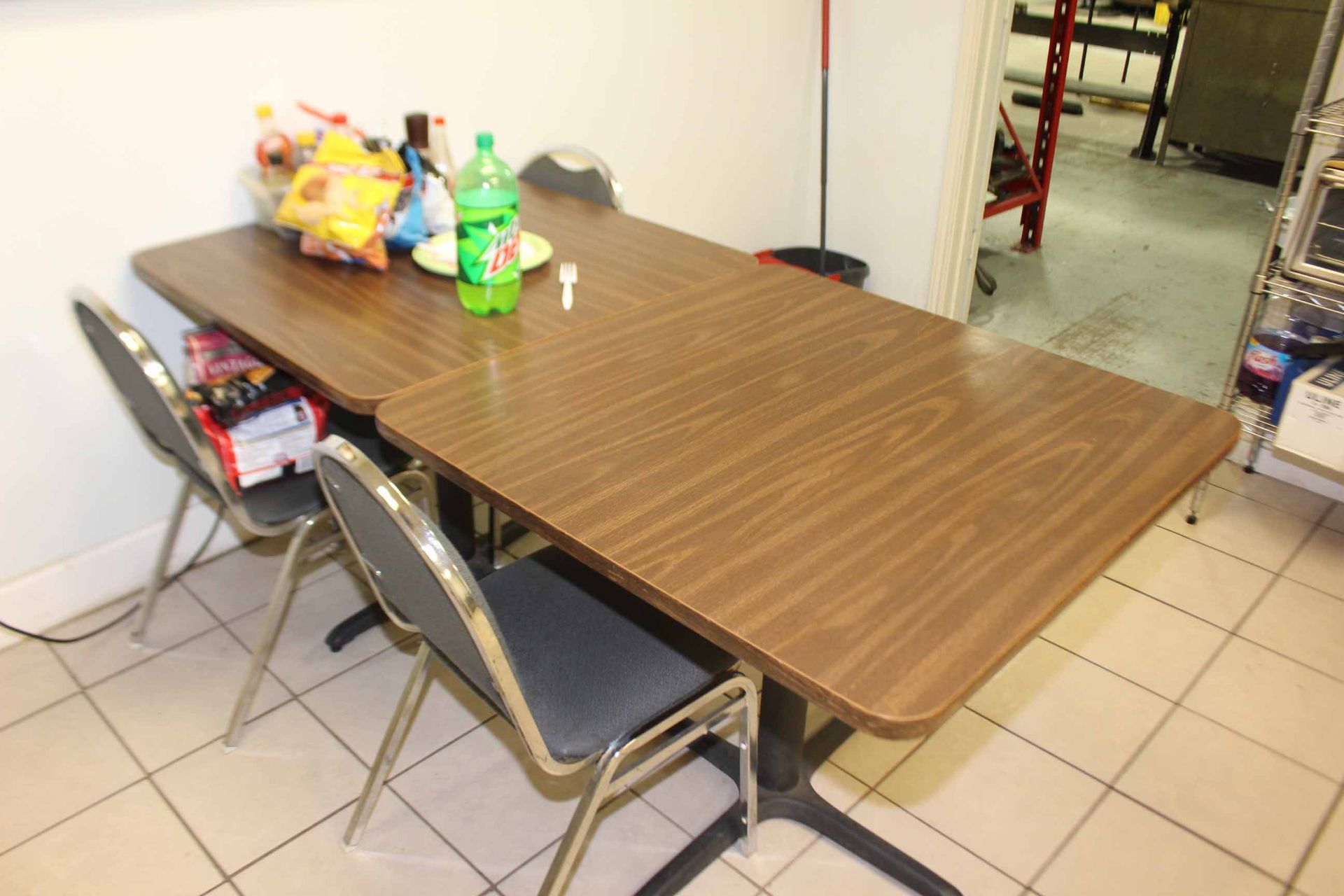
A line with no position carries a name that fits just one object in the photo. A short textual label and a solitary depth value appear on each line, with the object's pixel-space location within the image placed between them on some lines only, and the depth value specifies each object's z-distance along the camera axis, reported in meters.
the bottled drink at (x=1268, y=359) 2.34
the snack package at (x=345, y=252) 1.89
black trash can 3.38
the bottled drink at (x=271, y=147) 2.07
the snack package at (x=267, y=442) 1.82
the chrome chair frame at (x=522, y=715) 1.18
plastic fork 1.82
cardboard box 2.17
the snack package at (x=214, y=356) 1.98
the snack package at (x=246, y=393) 1.85
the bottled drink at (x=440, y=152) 2.13
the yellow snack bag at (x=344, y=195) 1.86
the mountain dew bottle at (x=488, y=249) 1.68
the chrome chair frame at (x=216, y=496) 1.59
